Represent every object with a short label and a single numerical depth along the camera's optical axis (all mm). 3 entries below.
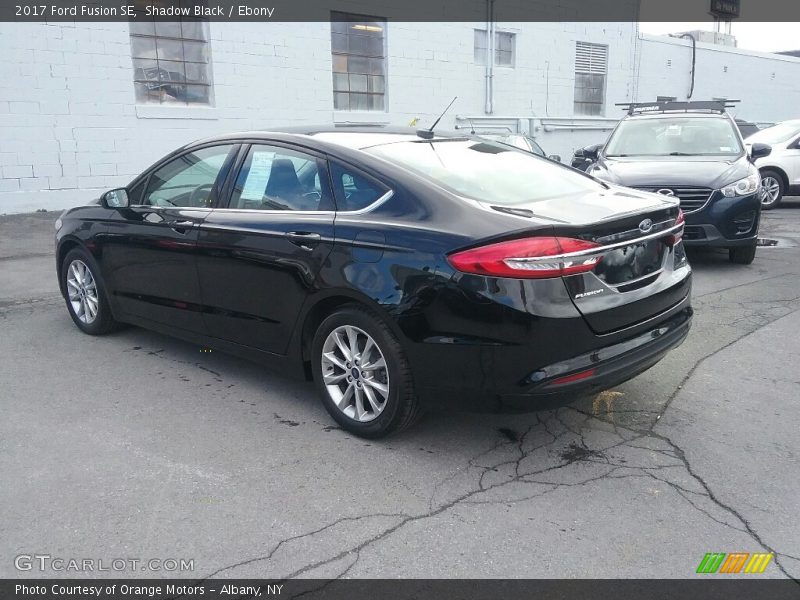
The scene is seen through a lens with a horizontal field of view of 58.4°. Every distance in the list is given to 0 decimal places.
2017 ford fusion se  3221
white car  13508
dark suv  7352
